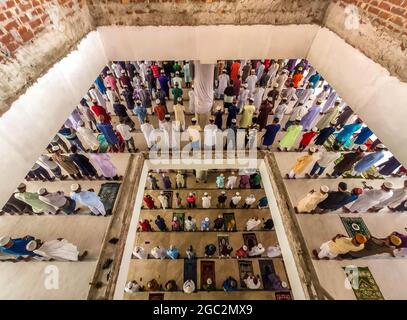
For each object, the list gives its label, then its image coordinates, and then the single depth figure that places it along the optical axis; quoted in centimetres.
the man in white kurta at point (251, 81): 657
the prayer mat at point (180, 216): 728
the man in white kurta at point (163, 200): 695
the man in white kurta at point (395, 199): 442
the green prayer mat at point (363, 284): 367
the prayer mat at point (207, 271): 637
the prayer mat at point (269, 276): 629
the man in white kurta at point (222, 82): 682
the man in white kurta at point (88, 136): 518
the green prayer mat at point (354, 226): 441
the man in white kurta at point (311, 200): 397
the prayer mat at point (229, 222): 719
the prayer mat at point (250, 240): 700
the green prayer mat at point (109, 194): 454
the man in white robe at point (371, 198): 418
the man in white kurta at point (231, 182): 720
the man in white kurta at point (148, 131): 530
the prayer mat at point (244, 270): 643
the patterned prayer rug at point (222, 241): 682
